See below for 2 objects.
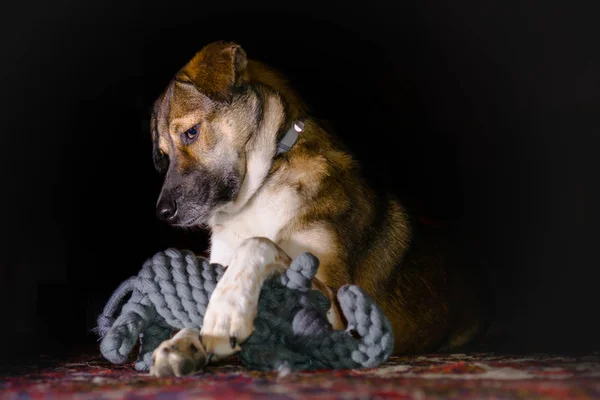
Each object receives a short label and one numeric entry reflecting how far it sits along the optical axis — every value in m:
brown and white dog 1.51
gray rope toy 1.31
